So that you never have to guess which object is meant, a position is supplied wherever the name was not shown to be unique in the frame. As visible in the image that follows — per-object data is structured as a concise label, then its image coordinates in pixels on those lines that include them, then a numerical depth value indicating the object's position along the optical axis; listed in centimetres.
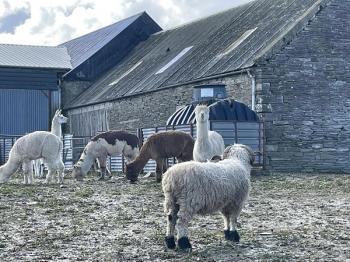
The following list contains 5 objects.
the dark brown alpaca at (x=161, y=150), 1862
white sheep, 858
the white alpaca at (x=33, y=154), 1844
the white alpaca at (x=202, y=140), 1509
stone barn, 2392
